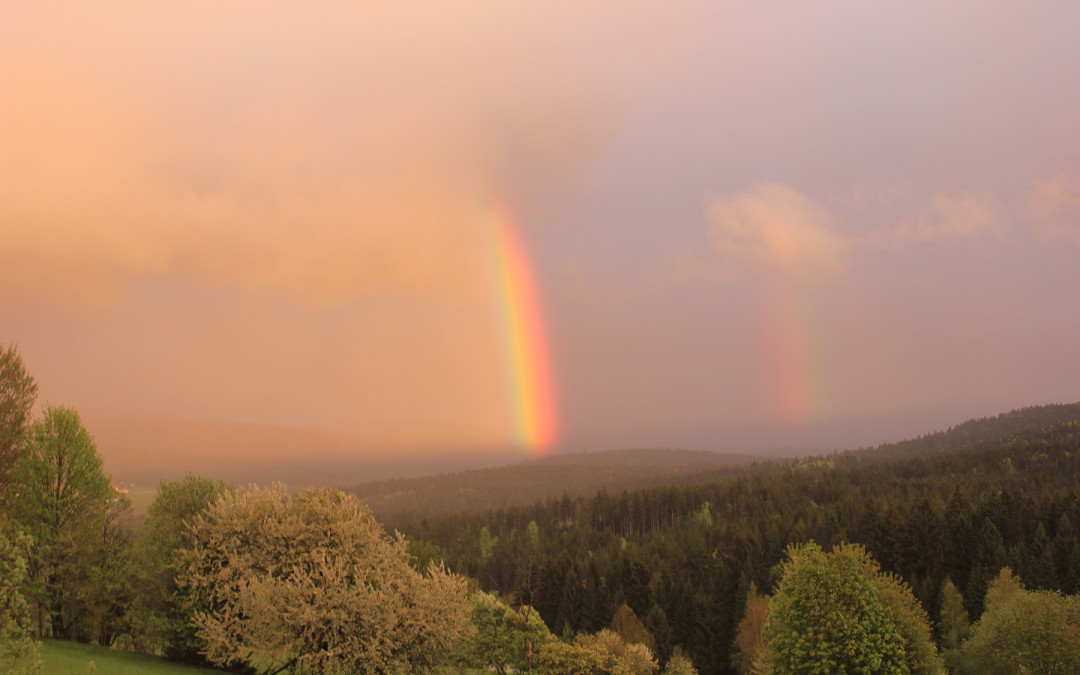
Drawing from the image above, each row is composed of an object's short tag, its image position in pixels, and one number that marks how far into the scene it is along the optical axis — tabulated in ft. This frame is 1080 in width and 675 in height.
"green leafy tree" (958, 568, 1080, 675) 150.92
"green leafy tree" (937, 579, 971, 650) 234.79
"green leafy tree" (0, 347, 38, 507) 138.31
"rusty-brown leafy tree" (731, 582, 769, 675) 258.78
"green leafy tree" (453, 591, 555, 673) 201.16
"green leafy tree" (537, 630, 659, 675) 144.66
